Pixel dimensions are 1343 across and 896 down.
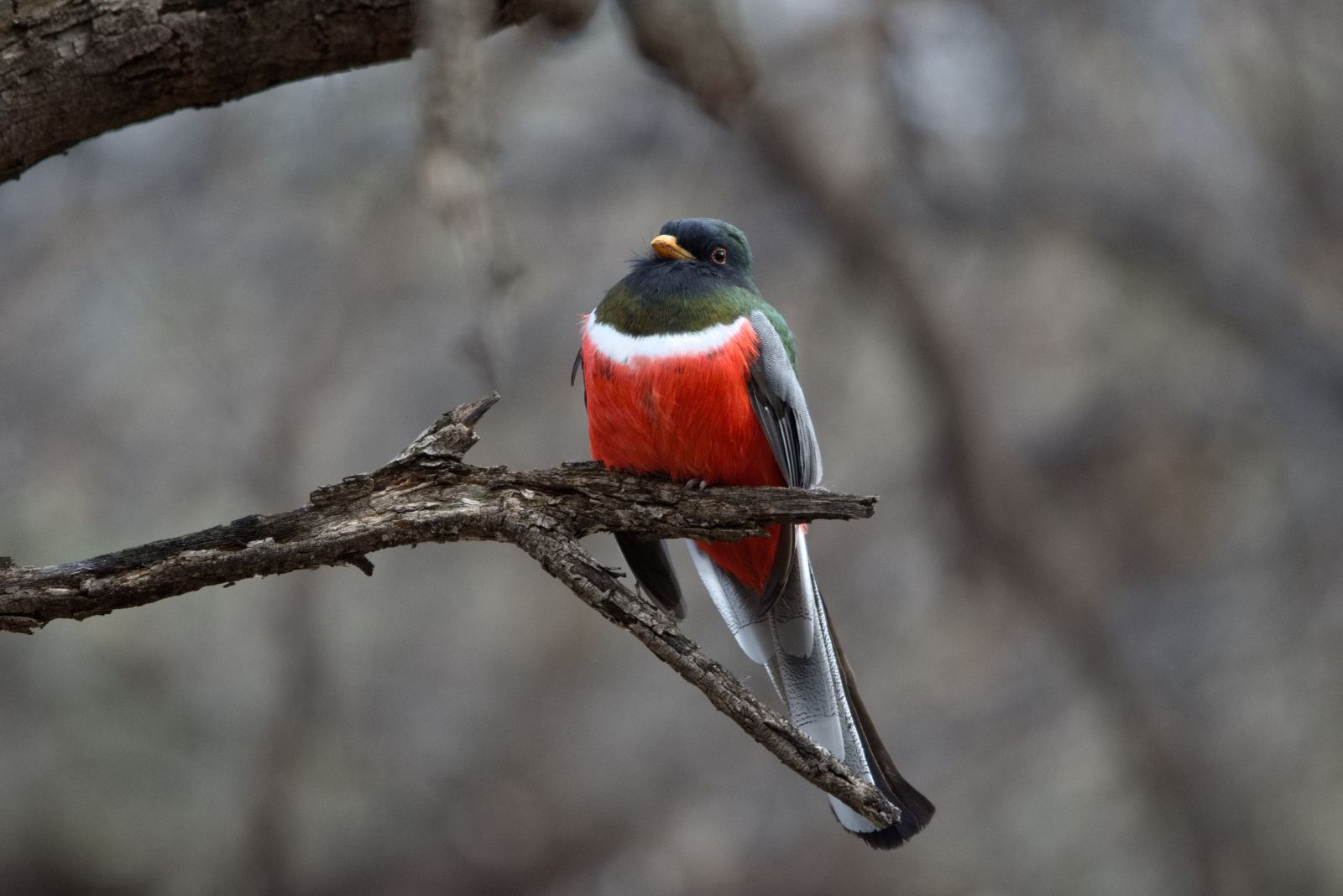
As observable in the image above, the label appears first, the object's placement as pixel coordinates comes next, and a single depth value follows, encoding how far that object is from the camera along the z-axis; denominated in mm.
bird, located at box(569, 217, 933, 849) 7180
